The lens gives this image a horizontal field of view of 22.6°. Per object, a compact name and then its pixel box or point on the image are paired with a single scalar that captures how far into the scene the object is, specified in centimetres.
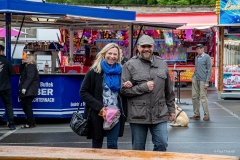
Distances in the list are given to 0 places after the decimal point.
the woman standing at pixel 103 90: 732
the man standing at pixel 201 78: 1415
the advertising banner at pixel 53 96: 1380
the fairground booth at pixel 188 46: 2906
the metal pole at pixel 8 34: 1362
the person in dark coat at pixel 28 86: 1315
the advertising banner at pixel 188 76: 2903
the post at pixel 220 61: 2162
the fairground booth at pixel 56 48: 1348
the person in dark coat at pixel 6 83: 1277
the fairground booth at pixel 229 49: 2128
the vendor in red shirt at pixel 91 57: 1716
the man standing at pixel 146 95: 696
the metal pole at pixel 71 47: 1890
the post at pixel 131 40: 1583
